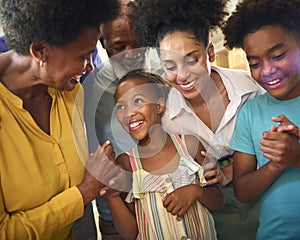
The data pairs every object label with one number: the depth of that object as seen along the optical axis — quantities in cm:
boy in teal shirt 59
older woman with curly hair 56
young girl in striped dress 64
